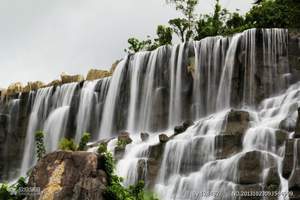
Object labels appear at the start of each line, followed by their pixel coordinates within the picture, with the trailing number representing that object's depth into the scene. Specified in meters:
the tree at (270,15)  41.09
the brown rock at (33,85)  48.12
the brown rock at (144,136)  34.49
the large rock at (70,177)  20.53
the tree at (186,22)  50.91
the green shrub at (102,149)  23.79
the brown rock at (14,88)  48.17
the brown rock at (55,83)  46.91
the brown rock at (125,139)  33.06
